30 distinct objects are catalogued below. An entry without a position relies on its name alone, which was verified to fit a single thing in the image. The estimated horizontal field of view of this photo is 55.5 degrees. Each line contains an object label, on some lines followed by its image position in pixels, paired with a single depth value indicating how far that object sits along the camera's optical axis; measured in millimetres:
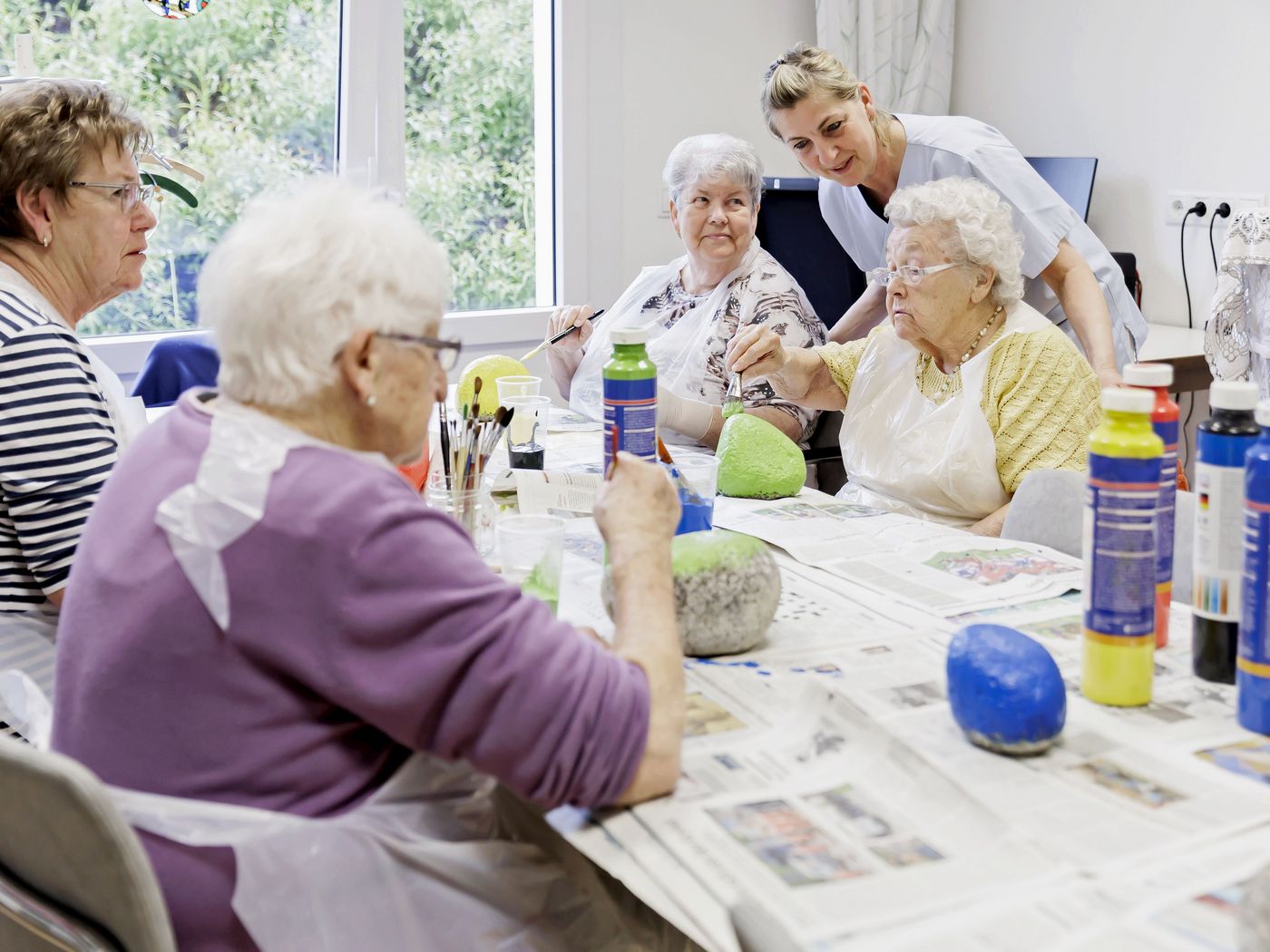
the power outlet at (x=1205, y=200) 3363
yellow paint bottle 1026
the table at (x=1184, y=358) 3004
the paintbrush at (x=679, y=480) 1565
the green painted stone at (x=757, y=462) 1894
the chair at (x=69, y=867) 824
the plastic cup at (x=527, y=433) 1999
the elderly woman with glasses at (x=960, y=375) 1980
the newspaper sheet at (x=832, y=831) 814
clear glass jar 1548
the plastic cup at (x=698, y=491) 1546
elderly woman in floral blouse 2496
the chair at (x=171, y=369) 2816
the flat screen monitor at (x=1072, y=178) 3699
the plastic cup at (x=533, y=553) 1339
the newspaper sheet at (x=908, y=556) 1435
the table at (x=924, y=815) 789
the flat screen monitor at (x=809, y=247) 3117
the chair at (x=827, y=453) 2602
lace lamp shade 2686
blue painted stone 988
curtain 4047
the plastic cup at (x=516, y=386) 2146
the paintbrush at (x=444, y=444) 1603
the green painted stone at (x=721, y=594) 1218
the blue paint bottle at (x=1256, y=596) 977
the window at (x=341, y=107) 3275
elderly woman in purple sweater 889
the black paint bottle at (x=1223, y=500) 1052
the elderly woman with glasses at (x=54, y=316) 1406
